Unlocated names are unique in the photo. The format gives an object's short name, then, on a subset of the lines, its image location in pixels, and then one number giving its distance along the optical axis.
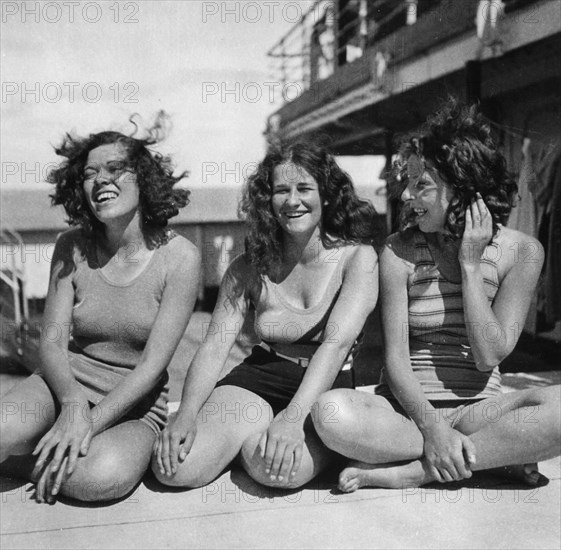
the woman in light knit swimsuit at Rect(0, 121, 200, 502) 2.02
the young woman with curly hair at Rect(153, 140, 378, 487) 2.01
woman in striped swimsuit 1.92
